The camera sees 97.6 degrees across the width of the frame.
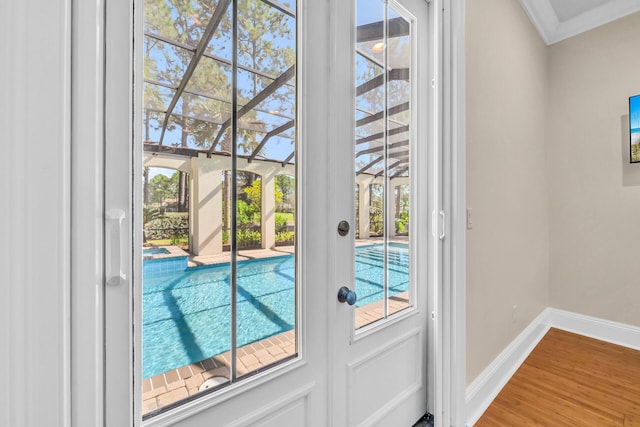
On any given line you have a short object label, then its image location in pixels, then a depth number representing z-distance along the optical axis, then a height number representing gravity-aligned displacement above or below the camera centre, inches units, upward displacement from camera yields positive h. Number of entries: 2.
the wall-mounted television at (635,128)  90.7 +28.0
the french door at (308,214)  23.9 +0.1
